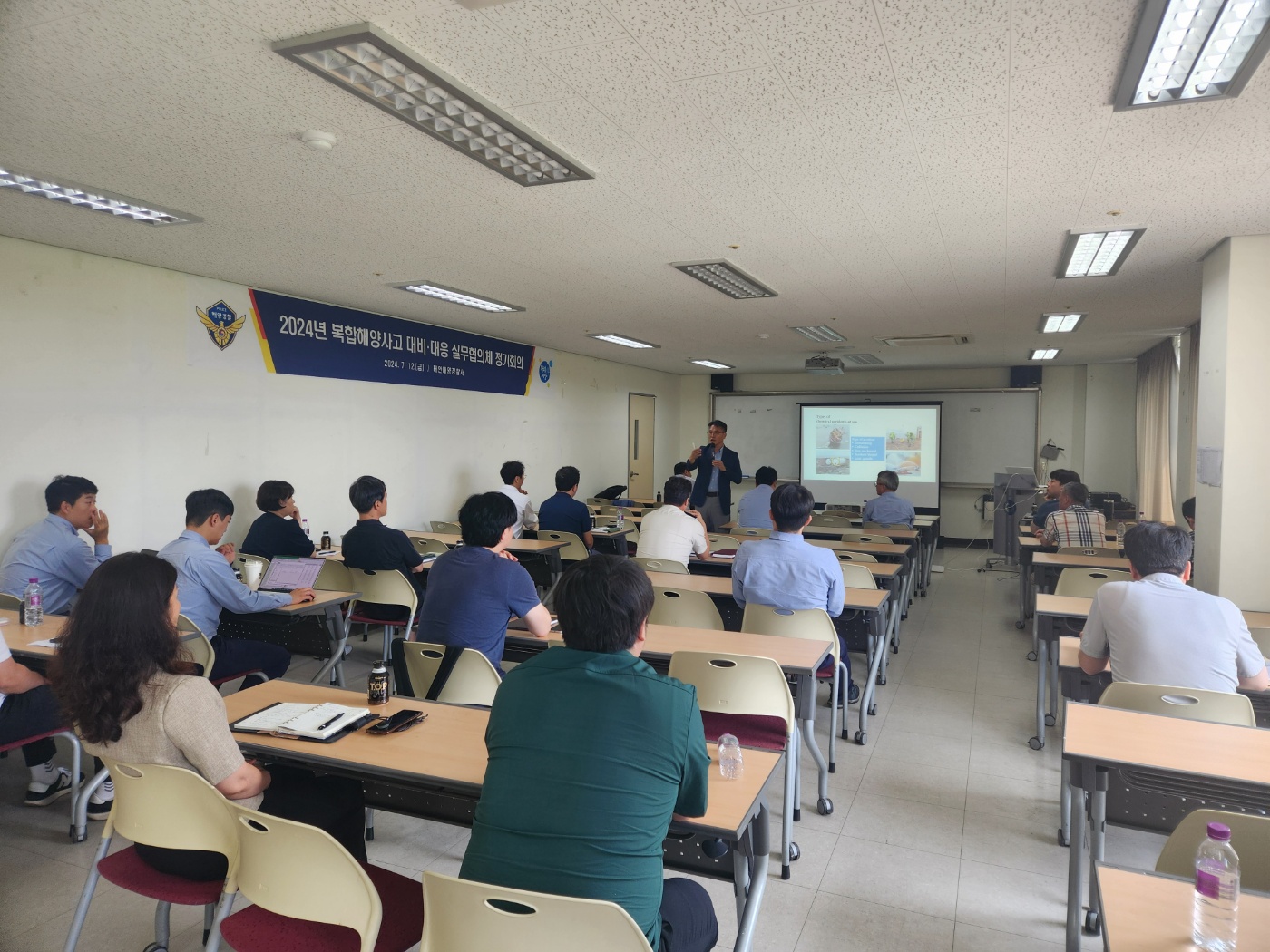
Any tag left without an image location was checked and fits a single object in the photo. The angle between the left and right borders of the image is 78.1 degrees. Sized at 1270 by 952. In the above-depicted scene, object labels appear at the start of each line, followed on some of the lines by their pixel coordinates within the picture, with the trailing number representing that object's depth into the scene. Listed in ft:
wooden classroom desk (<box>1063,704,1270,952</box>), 6.51
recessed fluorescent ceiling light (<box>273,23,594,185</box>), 7.35
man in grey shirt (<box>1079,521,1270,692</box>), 8.63
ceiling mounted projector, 29.81
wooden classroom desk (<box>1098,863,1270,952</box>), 4.32
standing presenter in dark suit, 30.81
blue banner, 20.59
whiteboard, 39.14
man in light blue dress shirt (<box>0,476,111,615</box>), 13.00
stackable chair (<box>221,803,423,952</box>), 5.01
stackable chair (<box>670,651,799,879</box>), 9.12
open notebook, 7.17
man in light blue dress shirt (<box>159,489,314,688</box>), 11.82
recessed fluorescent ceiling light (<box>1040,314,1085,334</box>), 23.58
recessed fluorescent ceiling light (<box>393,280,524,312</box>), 19.51
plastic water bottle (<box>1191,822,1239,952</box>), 4.25
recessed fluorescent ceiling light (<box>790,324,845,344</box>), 26.48
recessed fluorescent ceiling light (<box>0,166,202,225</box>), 11.48
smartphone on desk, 7.29
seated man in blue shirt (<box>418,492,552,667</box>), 9.59
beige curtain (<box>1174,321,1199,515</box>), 21.74
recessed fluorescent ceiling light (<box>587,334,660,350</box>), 28.81
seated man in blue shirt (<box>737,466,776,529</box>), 24.16
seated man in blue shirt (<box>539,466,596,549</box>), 22.22
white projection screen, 40.19
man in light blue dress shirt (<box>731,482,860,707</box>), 12.19
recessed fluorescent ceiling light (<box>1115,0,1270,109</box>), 6.82
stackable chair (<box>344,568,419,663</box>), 15.28
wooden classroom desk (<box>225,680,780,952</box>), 6.09
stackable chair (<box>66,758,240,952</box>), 5.75
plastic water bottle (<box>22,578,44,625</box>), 11.71
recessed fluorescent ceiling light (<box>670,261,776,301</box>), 16.92
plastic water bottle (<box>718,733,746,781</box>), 6.48
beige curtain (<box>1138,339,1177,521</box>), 29.78
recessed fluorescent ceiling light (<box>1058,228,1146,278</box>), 14.17
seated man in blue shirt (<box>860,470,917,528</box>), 24.99
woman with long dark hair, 6.05
